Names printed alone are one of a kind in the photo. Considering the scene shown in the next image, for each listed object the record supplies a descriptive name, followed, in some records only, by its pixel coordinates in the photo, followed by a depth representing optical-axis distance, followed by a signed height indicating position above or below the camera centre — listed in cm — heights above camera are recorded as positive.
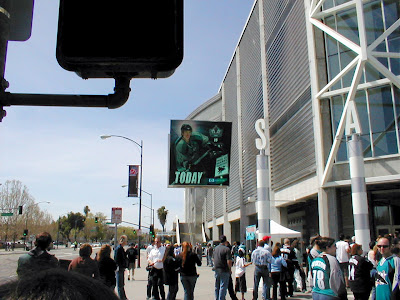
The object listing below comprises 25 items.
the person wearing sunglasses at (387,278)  737 -67
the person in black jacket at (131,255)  1795 -69
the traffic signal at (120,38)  200 +93
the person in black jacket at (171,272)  1075 -83
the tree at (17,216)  7325 +404
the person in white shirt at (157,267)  1228 -82
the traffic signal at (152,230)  4009 +76
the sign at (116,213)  1783 +103
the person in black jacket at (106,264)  967 -58
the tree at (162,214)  14050 +780
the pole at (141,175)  3184 +458
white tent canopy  2456 +37
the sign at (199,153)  3091 +609
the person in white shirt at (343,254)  1430 -52
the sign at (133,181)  2927 +388
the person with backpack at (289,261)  1344 -72
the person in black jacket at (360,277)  856 -76
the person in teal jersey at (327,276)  653 -57
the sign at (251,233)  2706 +34
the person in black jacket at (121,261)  1234 -66
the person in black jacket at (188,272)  1052 -81
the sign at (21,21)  243 +122
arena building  2278 +753
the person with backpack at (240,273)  1359 -110
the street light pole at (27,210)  7707 +497
